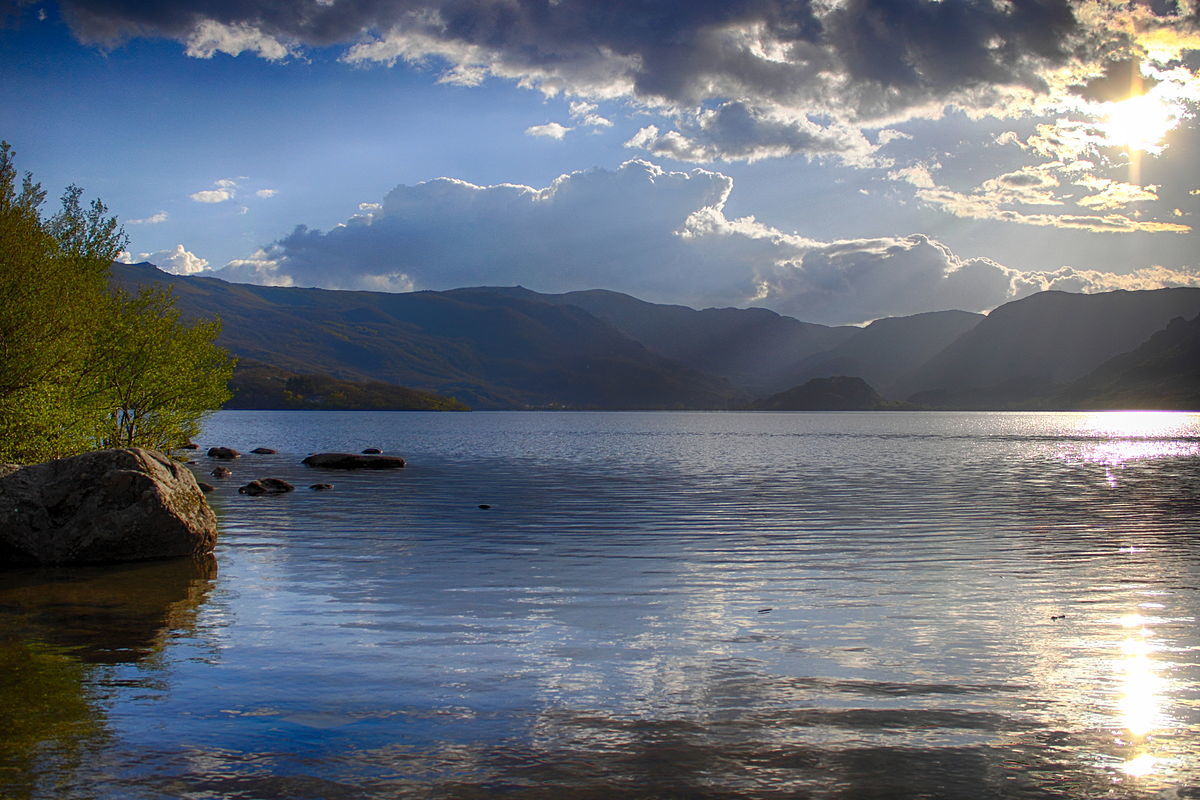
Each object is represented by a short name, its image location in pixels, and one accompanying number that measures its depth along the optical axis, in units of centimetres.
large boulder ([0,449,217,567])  2830
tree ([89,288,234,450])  5484
